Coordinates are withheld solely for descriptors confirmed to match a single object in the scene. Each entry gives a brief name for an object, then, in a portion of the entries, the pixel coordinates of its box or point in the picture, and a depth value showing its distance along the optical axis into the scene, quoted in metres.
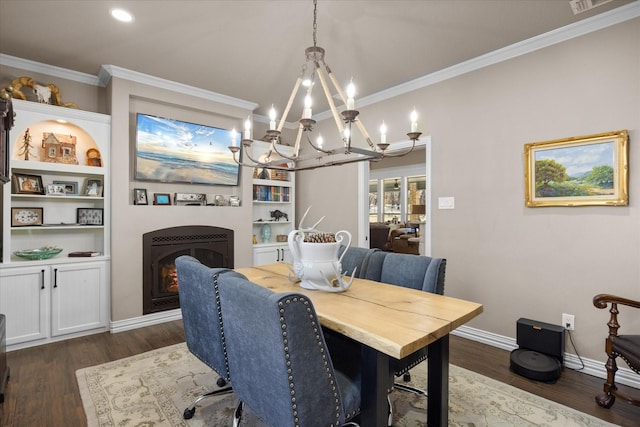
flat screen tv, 3.56
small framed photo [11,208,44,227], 3.00
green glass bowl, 2.92
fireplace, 3.53
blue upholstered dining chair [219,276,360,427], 1.12
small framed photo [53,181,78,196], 3.32
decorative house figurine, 3.16
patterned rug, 1.89
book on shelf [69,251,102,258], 3.22
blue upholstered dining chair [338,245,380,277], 2.49
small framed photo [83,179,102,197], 3.38
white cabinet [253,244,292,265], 4.44
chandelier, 1.66
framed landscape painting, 2.34
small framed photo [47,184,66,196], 3.11
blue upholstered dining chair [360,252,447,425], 1.80
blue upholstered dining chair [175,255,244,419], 1.64
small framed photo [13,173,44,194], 2.96
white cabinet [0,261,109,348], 2.82
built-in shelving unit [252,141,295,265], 4.57
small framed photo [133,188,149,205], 3.60
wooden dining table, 1.26
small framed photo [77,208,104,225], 3.41
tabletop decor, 1.87
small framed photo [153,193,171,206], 3.73
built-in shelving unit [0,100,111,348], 2.87
